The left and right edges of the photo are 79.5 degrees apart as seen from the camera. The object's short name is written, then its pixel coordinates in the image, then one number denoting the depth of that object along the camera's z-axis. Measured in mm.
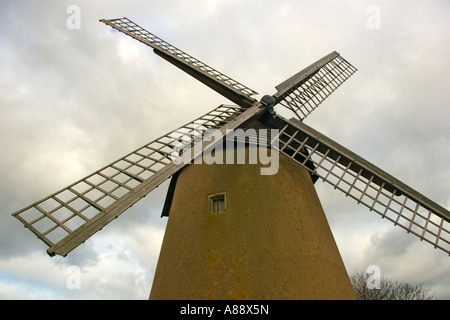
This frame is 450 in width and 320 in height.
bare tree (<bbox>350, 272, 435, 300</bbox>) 18828
